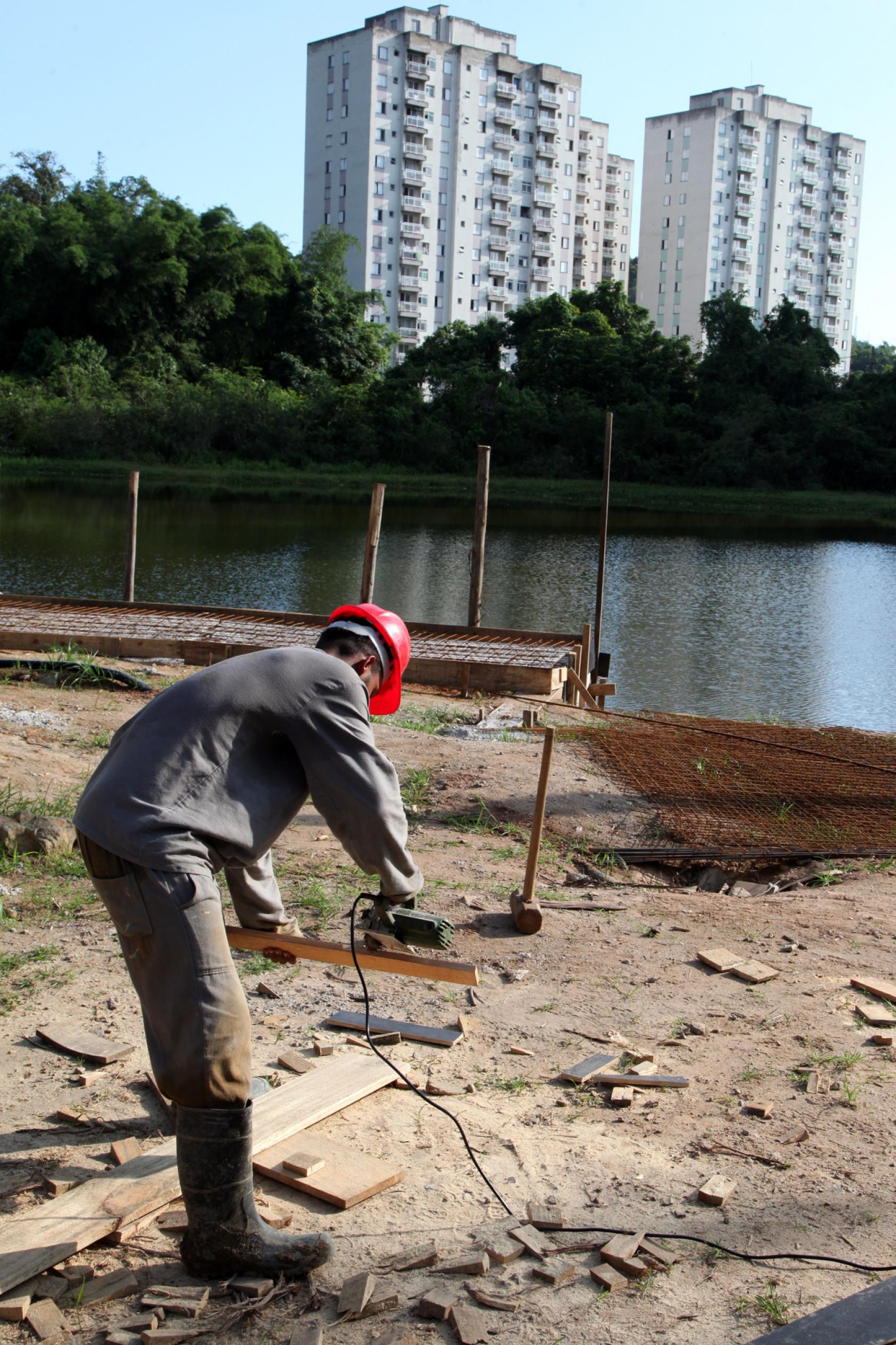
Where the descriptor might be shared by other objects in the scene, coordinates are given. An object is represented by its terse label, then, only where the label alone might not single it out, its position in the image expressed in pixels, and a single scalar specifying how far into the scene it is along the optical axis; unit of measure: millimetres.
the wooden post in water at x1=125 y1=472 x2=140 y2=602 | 16531
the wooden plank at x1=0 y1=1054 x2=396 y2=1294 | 2668
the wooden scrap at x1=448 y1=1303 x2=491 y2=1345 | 2469
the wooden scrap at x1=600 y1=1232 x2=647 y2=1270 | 2764
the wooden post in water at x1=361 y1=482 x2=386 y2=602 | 14234
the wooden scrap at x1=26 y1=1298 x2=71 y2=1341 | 2459
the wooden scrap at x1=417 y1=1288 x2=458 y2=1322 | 2539
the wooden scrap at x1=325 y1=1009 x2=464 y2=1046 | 3951
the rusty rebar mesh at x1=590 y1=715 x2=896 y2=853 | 7234
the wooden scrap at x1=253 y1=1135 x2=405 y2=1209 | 2986
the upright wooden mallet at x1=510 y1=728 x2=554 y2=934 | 5059
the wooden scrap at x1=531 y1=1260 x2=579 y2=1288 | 2703
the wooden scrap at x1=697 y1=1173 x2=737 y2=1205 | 3066
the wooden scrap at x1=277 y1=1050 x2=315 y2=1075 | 3662
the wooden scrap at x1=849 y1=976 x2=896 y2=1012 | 4570
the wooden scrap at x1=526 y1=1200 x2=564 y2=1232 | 2896
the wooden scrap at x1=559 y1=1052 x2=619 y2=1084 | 3738
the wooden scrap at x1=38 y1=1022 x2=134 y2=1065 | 3672
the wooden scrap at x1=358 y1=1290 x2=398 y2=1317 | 2547
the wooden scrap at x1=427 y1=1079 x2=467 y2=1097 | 3598
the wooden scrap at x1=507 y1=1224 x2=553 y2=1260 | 2785
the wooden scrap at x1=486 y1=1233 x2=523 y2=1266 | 2756
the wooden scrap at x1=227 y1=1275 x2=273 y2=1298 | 2604
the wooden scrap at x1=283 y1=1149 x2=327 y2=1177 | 3049
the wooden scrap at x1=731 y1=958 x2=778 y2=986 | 4707
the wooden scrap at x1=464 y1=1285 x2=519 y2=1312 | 2586
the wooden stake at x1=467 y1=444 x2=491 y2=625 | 14672
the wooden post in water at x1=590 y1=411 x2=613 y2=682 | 14844
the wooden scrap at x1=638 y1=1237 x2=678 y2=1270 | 2781
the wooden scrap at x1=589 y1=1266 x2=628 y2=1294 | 2688
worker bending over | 2477
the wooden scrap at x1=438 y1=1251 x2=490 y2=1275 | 2695
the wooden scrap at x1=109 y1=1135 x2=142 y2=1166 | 3107
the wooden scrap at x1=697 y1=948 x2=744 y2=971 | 4809
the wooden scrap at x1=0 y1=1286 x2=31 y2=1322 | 2504
